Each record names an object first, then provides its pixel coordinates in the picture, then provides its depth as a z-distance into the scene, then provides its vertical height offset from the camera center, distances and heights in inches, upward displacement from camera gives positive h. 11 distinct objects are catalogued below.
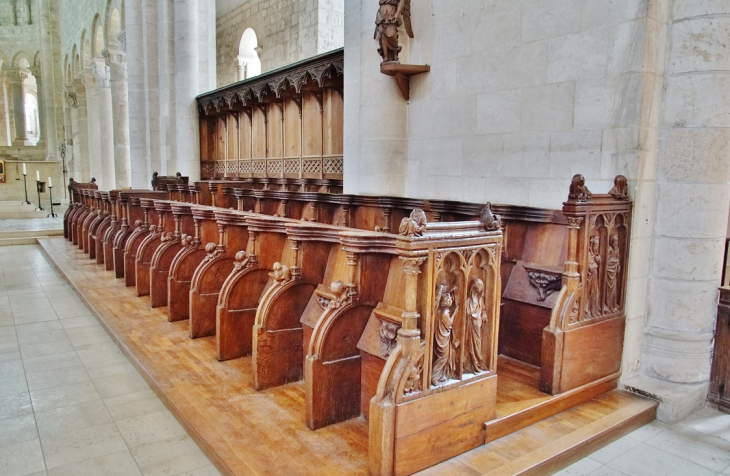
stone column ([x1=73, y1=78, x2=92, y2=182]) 659.4 +53.7
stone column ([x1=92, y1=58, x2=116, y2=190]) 577.6 +57.7
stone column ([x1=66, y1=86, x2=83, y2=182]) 668.1 +64.2
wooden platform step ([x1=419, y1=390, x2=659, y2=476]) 77.3 -43.0
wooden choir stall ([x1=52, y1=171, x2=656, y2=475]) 74.4 -24.9
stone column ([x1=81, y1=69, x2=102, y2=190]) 624.9 +64.0
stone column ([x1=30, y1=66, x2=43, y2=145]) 784.9 +116.4
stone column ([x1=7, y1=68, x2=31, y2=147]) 788.6 +117.8
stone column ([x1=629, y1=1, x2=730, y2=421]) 106.4 -4.1
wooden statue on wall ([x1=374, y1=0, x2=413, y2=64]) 170.4 +53.5
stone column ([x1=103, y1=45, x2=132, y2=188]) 494.9 +66.4
